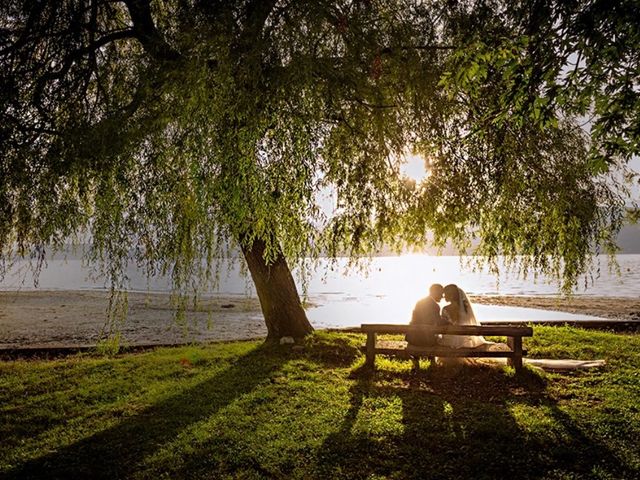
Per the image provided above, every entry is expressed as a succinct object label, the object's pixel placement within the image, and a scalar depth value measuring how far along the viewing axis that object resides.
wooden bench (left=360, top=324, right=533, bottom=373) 7.98
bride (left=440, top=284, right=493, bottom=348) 8.59
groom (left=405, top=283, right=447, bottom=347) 8.45
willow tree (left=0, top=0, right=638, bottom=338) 5.11
